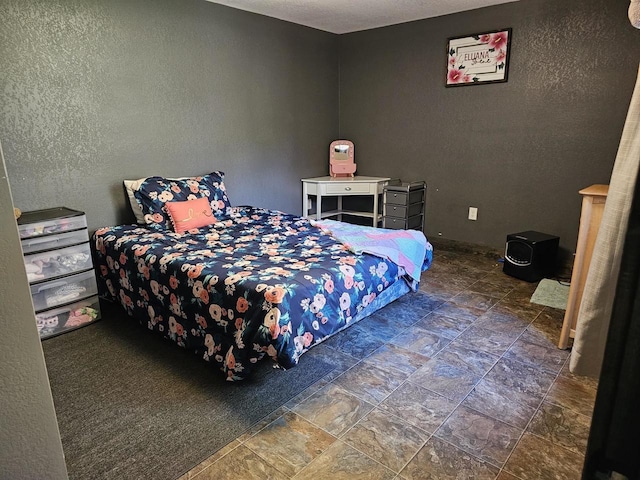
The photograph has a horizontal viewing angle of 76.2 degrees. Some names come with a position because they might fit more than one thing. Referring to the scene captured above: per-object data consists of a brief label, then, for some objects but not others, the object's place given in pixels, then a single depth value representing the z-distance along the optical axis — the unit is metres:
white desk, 4.50
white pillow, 3.16
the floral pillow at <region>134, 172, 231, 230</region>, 3.09
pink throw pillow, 3.04
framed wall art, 3.72
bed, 1.93
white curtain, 0.62
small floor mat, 3.01
